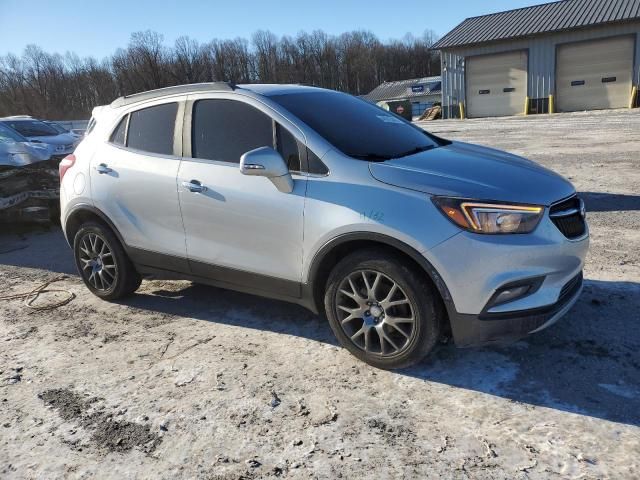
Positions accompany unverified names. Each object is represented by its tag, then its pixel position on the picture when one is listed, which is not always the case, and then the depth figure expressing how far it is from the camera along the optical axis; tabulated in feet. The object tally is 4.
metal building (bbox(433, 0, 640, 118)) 88.74
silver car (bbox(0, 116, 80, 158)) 38.40
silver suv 9.61
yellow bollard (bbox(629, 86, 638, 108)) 87.81
